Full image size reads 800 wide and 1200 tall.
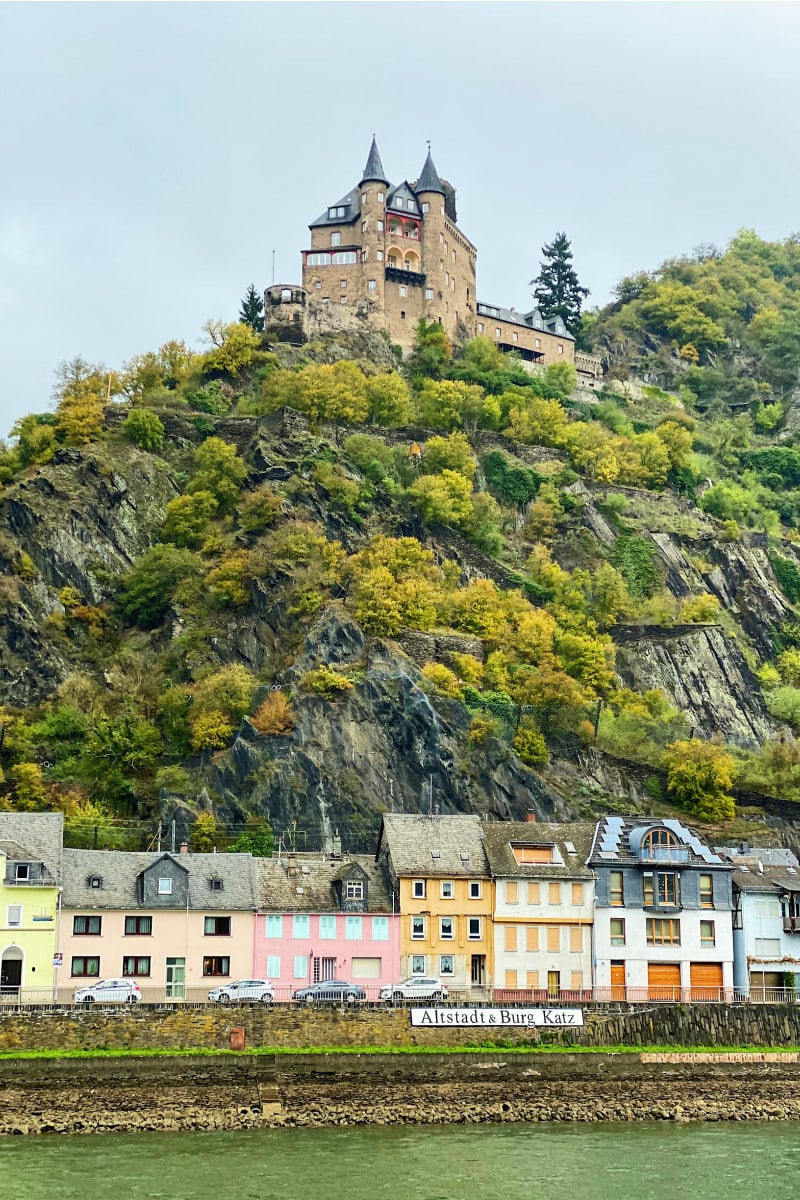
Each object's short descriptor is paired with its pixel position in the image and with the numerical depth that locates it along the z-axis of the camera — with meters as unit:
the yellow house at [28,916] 61.47
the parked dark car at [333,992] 56.94
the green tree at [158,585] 96.88
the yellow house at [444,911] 66.44
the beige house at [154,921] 62.94
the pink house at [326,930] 65.19
